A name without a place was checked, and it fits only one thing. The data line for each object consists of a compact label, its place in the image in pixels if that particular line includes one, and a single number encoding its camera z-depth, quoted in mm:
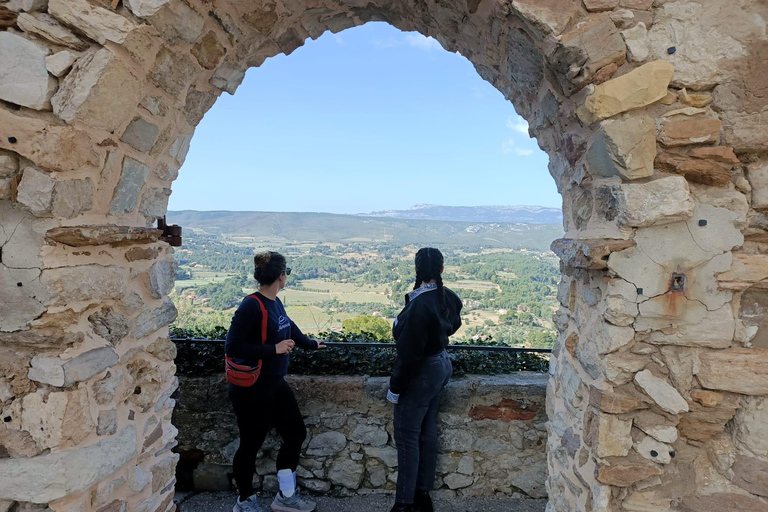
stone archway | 1580
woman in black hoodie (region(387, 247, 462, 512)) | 2645
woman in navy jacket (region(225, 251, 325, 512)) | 2635
